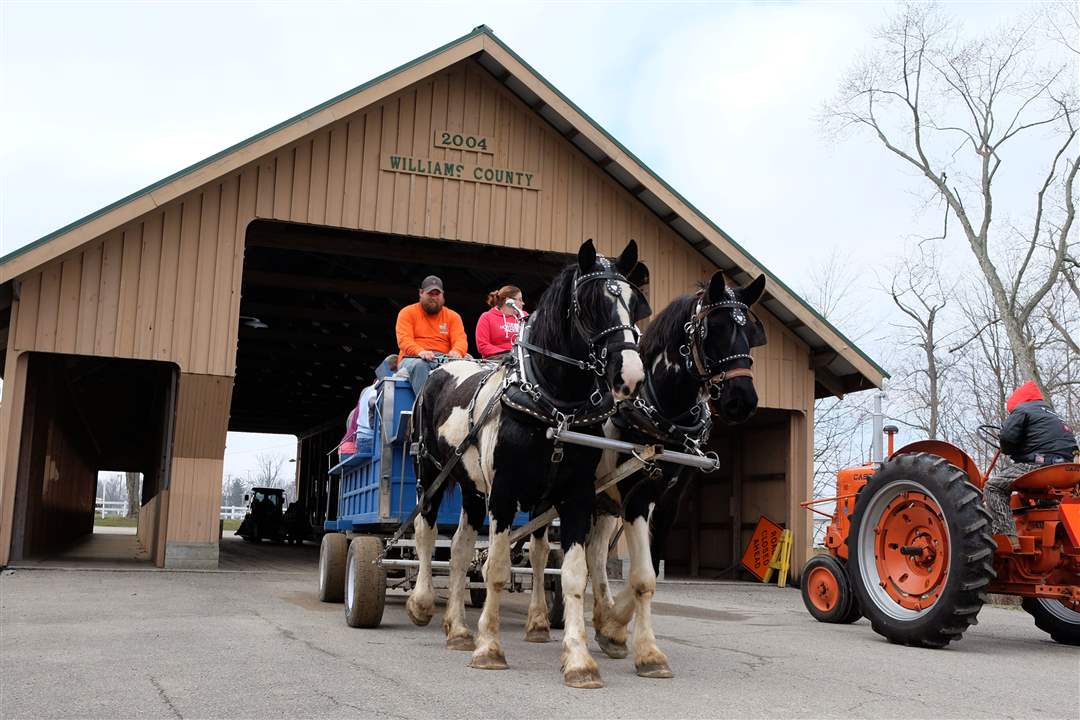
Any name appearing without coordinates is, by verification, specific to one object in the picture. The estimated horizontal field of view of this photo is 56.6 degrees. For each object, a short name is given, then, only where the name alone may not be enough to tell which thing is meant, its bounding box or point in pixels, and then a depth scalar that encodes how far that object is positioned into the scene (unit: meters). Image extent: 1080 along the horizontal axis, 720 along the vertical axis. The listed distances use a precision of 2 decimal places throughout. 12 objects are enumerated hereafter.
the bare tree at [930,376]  39.22
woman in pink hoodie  9.05
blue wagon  8.34
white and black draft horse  5.97
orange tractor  7.88
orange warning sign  18.09
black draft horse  6.48
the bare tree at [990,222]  30.03
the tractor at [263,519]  35.78
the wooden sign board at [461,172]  15.59
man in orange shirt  9.72
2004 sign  15.90
